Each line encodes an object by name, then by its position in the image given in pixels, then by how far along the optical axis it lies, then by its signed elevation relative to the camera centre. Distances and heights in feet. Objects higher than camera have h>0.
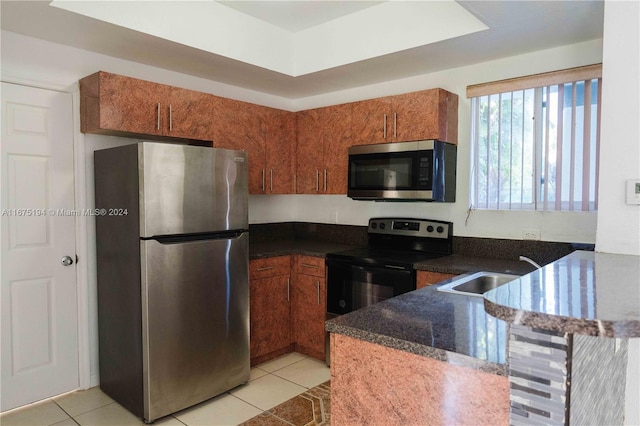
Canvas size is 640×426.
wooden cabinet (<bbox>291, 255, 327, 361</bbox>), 11.02 -2.81
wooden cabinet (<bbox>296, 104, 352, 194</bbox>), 11.54 +1.39
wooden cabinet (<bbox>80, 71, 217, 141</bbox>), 8.66 +1.95
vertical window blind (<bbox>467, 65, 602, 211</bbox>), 8.68 +1.26
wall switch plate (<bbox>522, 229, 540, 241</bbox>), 9.41 -0.78
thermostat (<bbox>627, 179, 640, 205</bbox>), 5.59 +0.11
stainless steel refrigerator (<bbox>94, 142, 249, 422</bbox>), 8.10 -1.55
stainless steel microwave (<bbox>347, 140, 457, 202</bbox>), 9.72 +0.66
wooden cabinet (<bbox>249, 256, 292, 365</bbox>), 10.64 -2.82
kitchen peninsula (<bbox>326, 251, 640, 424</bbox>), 2.92 -1.39
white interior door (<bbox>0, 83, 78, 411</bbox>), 8.55 -1.04
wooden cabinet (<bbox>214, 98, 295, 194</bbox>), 10.79 +1.61
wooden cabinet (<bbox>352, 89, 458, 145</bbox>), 9.84 +1.98
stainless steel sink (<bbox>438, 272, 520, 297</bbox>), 7.43 -1.50
